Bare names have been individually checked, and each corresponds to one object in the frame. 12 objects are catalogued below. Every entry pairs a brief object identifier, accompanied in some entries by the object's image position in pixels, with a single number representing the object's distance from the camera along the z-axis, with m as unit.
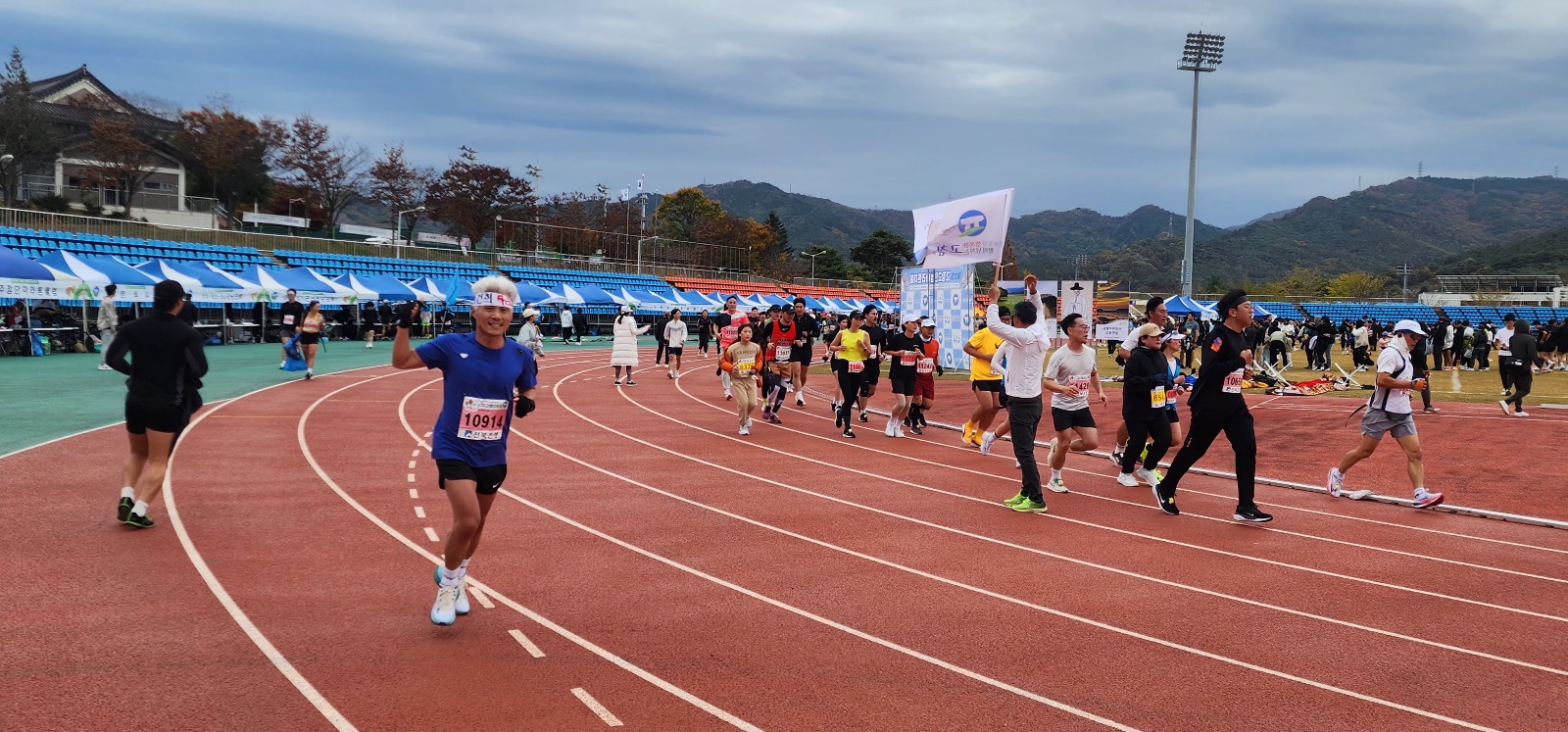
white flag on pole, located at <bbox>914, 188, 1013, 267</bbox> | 23.94
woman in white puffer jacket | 21.77
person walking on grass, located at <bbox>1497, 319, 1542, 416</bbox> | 16.34
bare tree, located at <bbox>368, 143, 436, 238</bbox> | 68.56
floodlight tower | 57.78
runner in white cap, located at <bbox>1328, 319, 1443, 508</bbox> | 9.44
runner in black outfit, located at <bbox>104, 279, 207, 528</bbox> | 7.26
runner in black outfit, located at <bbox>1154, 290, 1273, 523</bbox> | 8.47
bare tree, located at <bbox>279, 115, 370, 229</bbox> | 63.28
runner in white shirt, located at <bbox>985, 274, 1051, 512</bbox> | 9.21
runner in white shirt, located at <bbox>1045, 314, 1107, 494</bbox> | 10.05
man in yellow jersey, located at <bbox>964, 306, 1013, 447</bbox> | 12.99
